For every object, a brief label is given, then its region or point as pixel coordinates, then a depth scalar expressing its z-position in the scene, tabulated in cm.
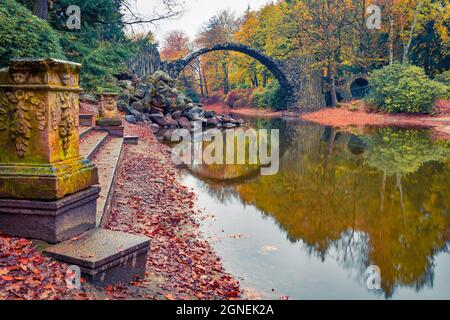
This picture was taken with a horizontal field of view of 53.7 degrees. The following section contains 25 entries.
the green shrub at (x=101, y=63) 1486
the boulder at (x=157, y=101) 2325
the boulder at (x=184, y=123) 2367
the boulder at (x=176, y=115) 2418
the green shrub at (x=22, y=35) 895
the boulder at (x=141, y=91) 2296
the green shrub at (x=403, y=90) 2666
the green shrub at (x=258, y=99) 4303
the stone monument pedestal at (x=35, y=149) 343
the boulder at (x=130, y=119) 1923
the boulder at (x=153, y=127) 1967
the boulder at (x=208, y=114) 2700
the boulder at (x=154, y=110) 2278
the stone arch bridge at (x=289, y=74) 3594
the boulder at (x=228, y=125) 2536
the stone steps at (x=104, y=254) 329
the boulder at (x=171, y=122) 2317
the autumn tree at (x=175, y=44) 6289
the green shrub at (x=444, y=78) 2834
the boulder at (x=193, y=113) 2494
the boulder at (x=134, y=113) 2045
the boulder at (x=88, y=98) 1650
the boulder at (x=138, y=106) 2150
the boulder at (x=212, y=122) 2591
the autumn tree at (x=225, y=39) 5066
